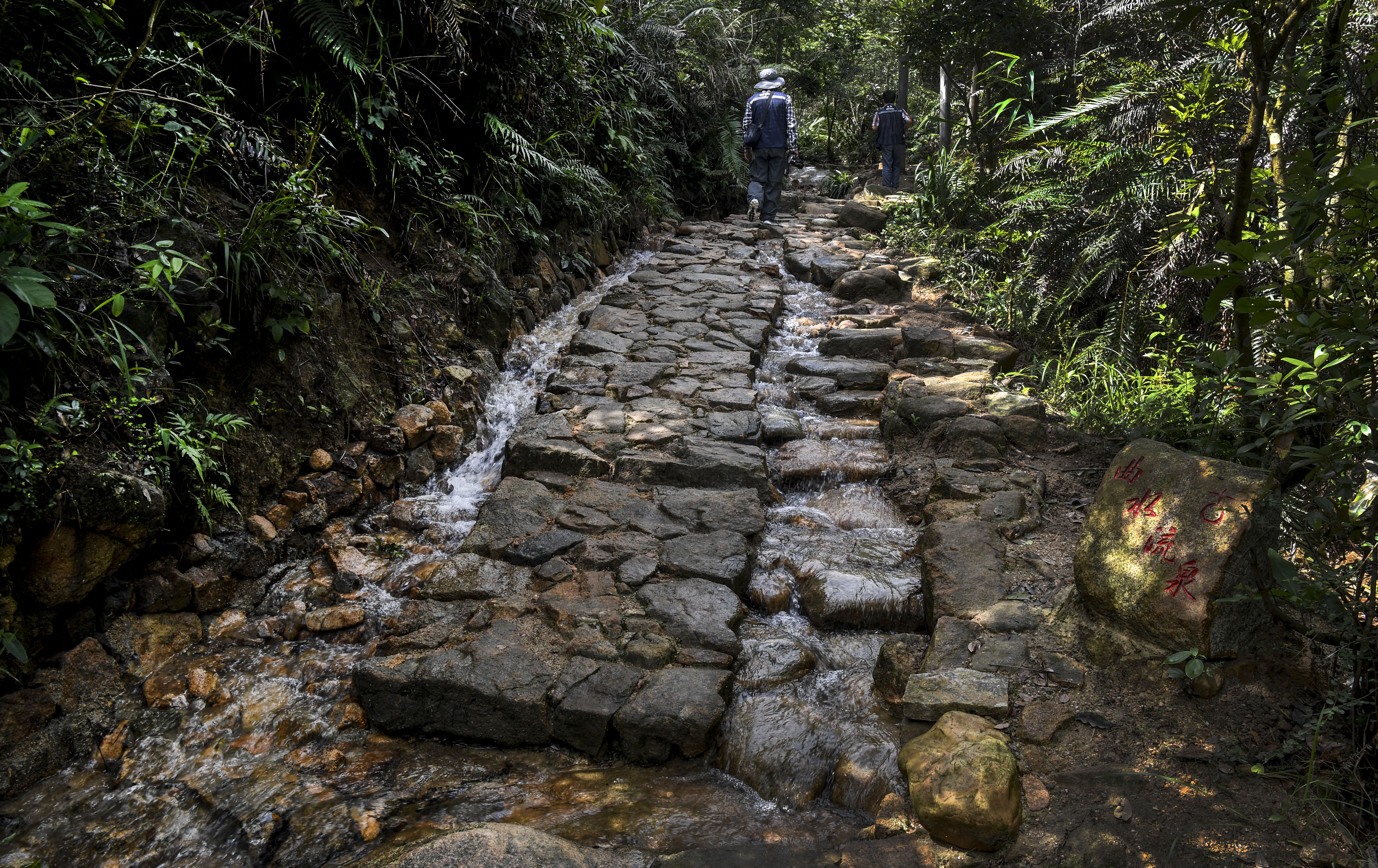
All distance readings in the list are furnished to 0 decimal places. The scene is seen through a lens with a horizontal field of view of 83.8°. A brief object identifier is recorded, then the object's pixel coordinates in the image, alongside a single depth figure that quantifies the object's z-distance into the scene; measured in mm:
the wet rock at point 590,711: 2639
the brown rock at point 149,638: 2756
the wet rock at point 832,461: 4336
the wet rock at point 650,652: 2908
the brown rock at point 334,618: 3154
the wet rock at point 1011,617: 2818
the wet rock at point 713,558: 3418
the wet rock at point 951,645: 2689
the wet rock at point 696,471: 4195
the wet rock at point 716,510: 3783
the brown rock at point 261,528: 3346
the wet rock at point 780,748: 2480
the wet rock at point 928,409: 4578
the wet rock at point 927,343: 5566
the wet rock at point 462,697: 2703
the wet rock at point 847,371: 5426
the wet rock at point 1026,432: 4316
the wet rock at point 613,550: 3494
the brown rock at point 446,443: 4387
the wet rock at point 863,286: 7160
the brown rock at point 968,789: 2010
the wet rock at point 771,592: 3393
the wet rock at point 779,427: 4719
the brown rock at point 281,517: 3482
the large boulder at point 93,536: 2572
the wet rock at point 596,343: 5750
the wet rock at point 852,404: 5102
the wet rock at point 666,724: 2604
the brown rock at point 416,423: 4203
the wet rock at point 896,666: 2746
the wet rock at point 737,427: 4566
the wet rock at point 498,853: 1977
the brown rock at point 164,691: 2689
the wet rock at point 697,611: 3051
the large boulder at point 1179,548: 2279
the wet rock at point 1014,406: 4477
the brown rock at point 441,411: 4441
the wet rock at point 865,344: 5902
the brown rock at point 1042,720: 2330
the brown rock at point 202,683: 2768
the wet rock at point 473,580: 3334
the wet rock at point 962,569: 3027
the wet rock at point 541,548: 3545
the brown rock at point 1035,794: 2104
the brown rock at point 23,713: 2367
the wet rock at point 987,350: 5383
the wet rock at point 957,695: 2418
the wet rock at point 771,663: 2910
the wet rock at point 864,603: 3242
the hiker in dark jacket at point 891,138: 12492
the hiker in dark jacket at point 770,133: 9461
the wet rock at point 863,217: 10031
